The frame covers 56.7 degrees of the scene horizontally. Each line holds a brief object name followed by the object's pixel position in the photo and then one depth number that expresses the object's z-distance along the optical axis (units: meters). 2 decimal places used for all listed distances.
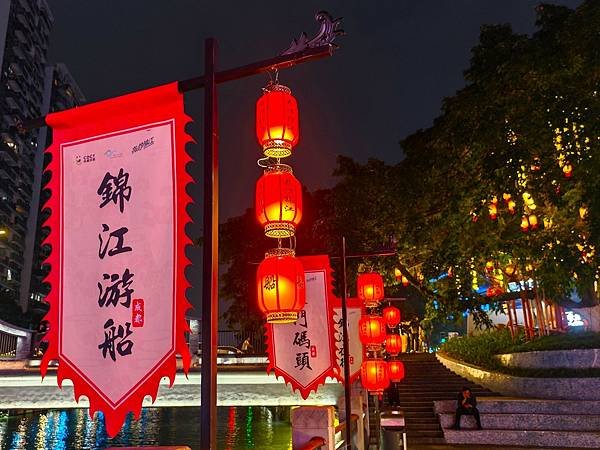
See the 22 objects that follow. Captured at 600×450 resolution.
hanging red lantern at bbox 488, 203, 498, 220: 13.79
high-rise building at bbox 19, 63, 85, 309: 71.81
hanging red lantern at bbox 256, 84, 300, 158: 6.07
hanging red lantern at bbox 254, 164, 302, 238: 6.49
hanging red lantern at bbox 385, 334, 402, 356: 20.34
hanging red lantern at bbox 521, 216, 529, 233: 14.14
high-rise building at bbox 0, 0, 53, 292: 64.88
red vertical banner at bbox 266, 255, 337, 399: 10.17
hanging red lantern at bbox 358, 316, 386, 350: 14.53
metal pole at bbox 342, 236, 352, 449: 9.54
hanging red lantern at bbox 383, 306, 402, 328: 19.03
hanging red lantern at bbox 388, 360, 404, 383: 18.47
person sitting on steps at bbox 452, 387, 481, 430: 16.09
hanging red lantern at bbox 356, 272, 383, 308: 15.09
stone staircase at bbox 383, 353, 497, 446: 17.13
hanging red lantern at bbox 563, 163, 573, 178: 11.27
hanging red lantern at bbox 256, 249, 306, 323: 7.03
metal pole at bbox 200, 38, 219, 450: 4.05
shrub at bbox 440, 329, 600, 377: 17.45
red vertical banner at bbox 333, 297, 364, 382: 13.83
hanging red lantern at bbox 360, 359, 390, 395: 14.42
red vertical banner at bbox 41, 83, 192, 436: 3.71
